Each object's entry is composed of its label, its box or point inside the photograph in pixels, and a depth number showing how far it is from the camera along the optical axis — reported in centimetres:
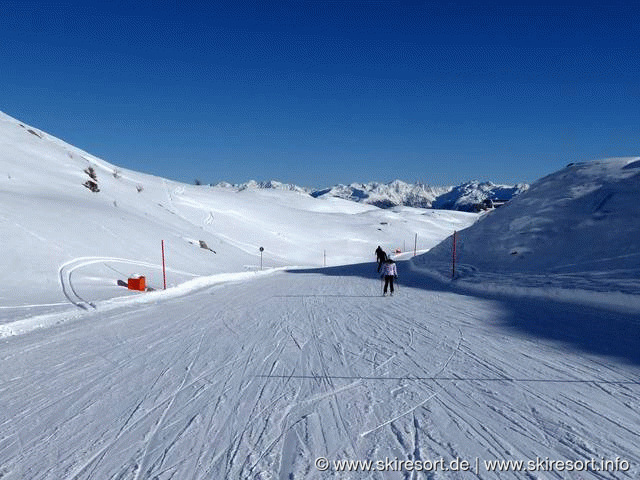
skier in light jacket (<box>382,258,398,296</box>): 1499
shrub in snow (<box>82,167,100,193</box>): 3466
